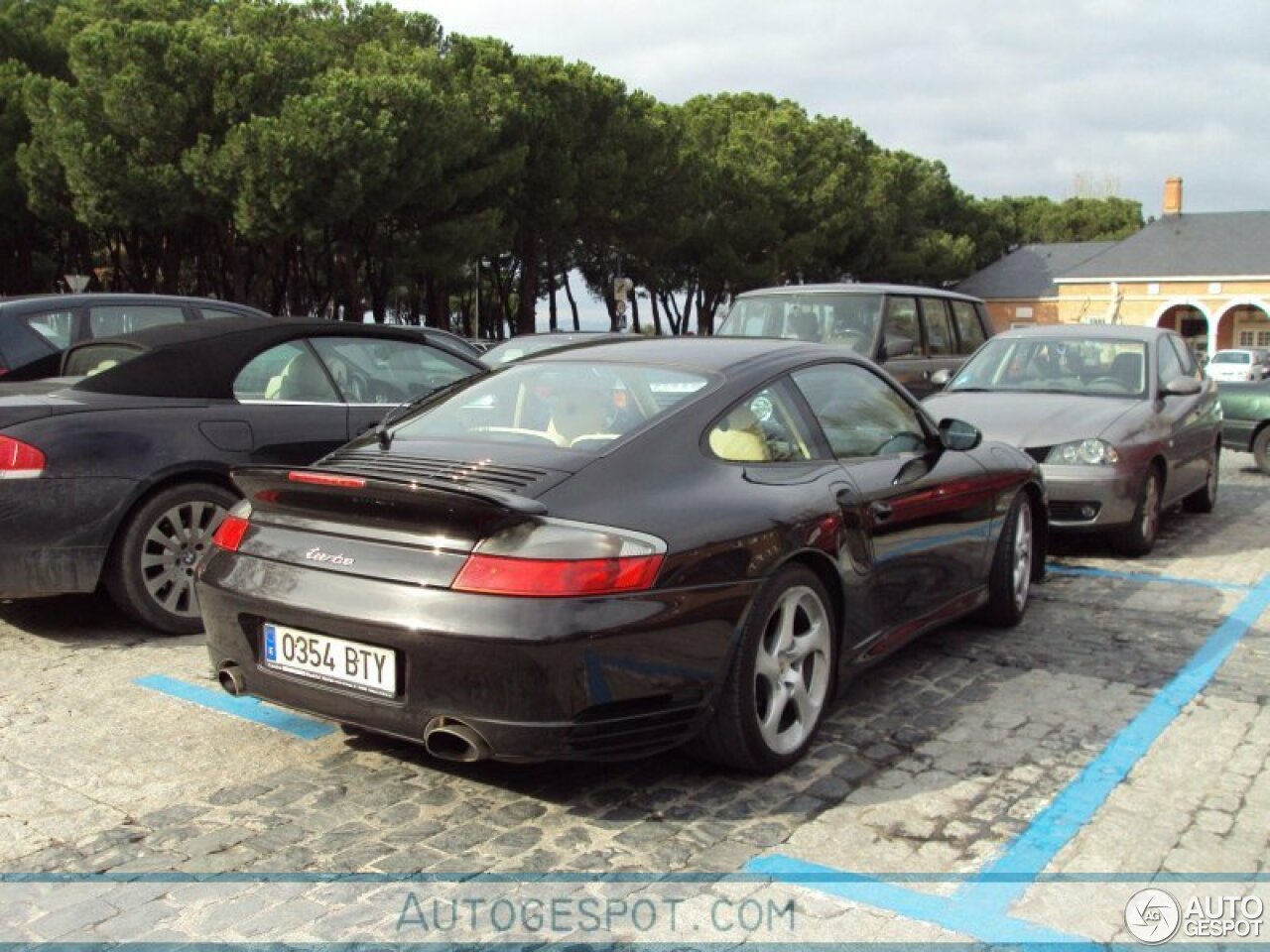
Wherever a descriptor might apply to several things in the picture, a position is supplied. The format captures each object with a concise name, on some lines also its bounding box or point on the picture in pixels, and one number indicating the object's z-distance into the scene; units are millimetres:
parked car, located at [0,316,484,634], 5180
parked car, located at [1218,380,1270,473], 13570
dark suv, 11383
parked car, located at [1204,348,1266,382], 41244
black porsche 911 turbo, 3389
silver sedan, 7848
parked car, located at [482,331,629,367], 12386
